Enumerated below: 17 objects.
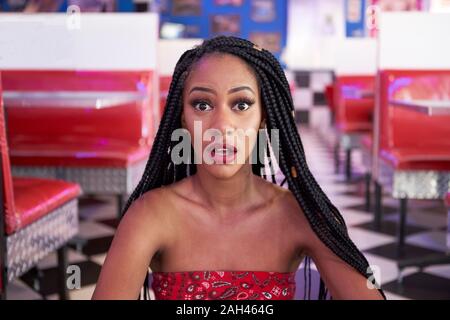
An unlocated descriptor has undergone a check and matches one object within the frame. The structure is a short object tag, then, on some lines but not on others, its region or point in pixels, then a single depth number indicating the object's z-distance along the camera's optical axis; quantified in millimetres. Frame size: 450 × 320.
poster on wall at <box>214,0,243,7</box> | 9598
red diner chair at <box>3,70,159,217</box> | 2969
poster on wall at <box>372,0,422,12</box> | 8719
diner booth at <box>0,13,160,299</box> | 2609
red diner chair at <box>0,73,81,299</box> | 1514
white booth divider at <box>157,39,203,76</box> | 3600
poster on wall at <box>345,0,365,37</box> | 9094
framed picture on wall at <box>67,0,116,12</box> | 5910
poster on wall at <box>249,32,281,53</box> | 9656
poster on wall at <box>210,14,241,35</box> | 9602
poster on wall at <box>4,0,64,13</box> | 5730
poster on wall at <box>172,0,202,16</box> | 9438
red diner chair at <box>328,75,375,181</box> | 4207
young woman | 777
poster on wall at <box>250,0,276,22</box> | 9617
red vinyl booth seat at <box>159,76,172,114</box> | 3189
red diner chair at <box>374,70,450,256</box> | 2746
